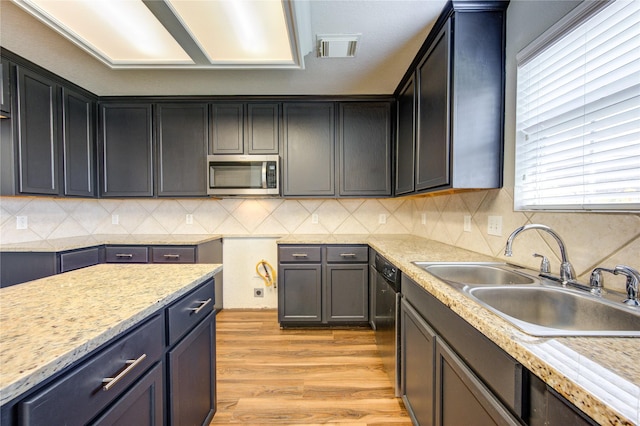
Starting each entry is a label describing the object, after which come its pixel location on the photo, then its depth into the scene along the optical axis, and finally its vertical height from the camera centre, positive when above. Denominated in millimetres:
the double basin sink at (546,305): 739 -348
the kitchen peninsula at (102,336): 515 -328
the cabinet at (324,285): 2436 -762
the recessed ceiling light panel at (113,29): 1354 +1067
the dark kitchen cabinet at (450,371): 651 -551
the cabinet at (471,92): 1436 +653
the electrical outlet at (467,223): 1803 -125
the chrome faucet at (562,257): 982 -205
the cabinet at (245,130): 2637 +793
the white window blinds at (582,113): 888 +385
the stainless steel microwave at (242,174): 2561 +324
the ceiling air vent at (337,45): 1689 +1123
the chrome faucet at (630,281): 767 -233
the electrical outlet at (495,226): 1501 -122
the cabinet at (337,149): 2646 +599
